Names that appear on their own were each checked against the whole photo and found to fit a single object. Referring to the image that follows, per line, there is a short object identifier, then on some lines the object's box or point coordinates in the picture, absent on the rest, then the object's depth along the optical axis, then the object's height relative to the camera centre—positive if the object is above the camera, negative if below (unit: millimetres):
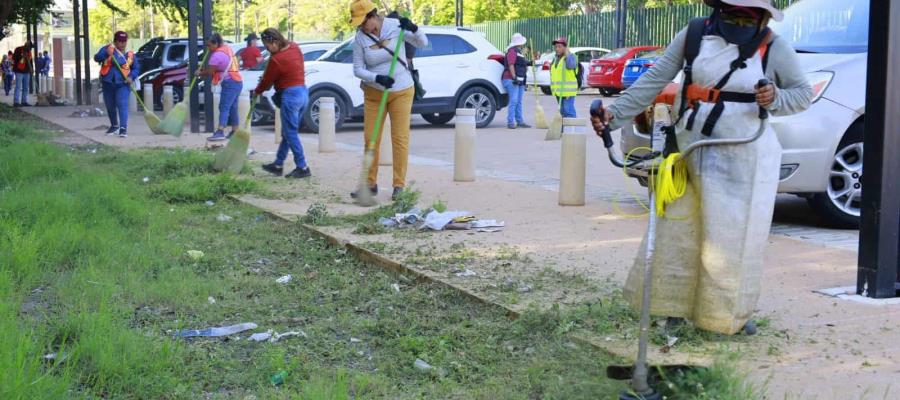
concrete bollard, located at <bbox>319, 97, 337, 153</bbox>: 15141 -558
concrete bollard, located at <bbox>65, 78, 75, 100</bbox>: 35000 -243
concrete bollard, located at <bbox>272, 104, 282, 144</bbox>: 17000 -675
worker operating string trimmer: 4855 -362
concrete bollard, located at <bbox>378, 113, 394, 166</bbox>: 13562 -805
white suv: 19406 +157
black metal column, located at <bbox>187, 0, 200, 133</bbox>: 19328 +471
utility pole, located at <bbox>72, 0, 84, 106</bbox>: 30397 +992
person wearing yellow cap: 9992 +189
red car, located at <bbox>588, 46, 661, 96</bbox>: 32688 +625
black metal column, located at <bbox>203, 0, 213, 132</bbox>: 19219 +428
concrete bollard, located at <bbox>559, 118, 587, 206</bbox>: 9875 -679
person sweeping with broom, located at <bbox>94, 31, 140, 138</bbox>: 17344 +114
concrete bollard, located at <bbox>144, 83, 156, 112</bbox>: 22484 -281
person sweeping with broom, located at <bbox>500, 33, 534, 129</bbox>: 20141 +183
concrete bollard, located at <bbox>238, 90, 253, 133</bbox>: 18030 -362
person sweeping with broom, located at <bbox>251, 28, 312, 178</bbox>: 12109 +17
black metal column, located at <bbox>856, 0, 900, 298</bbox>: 5914 -331
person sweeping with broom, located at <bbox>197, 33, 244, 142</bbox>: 16859 +135
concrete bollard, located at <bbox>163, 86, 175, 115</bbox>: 22344 -328
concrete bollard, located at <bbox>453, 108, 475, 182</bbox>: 11828 -701
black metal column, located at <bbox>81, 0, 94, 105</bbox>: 30011 +601
